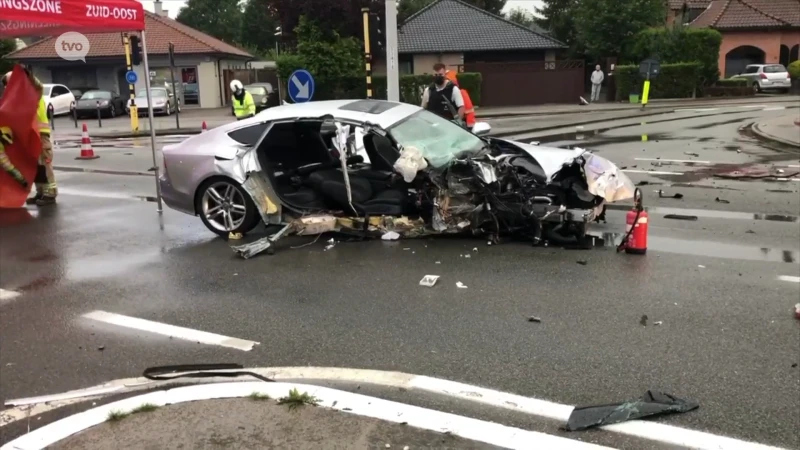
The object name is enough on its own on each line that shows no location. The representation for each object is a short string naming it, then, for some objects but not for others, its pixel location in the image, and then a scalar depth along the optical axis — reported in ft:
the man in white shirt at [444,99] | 36.45
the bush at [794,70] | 126.52
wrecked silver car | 23.02
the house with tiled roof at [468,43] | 130.72
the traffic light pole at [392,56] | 46.85
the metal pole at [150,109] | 29.60
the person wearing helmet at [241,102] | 46.32
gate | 114.42
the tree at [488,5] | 235.32
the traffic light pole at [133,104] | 76.64
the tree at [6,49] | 140.11
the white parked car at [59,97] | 112.16
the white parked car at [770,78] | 121.70
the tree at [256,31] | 272.10
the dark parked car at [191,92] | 135.23
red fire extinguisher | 21.79
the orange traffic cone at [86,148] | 54.64
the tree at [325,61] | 107.24
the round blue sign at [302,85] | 45.96
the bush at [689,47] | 118.52
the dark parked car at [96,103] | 111.24
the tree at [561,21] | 161.48
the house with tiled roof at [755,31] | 141.38
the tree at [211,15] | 338.34
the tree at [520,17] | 237.08
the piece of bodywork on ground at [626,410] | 11.70
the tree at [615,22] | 130.82
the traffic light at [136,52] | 75.36
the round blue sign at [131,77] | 74.38
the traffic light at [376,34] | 44.73
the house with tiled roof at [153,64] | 132.46
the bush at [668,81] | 113.80
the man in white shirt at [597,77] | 115.24
